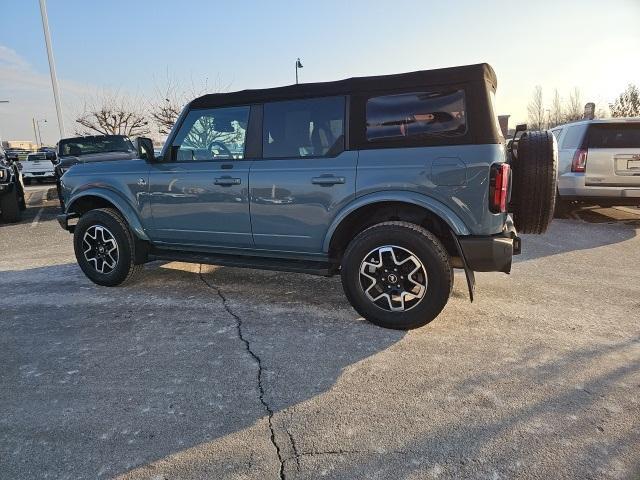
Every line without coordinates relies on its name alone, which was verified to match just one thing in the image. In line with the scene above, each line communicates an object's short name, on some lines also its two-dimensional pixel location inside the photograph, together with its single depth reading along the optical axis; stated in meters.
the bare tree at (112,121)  26.98
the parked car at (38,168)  19.95
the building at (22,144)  104.25
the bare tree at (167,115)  22.95
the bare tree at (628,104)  26.05
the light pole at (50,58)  15.48
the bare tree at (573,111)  42.28
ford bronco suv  3.34
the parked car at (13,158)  10.33
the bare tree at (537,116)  46.88
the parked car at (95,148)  10.91
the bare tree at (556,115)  43.50
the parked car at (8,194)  9.14
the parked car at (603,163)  7.25
